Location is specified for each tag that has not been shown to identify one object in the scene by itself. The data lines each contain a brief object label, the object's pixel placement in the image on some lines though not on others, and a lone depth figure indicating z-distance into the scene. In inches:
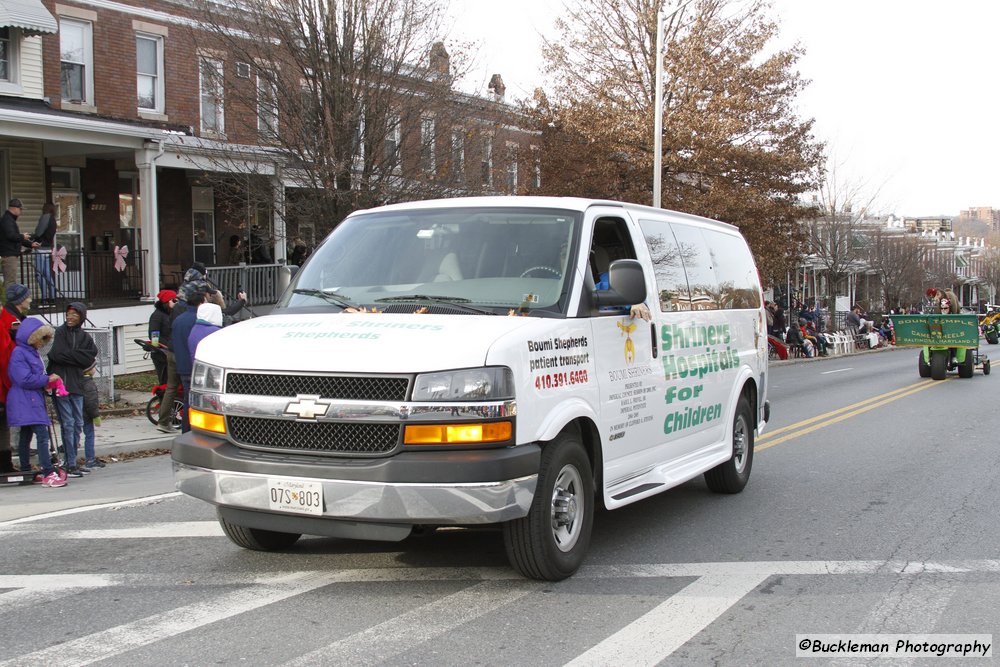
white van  192.9
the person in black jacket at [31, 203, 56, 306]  670.5
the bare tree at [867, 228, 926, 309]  2370.8
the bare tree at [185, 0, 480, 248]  680.4
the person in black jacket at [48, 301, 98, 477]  382.9
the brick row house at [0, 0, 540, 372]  714.8
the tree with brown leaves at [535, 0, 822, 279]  1008.2
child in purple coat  354.9
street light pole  896.9
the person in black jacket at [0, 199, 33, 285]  626.7
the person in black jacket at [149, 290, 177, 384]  525.3
